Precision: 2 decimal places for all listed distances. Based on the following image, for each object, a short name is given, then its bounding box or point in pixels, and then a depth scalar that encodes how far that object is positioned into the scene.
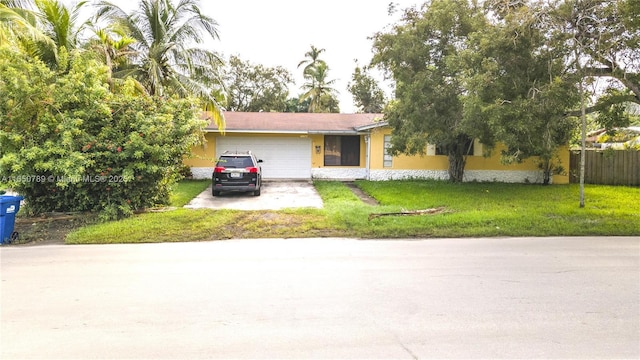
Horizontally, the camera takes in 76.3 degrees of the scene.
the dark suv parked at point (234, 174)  14.49
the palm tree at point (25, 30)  10.69
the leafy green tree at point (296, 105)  43.24
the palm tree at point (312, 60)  36.97
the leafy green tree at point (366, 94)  41.69
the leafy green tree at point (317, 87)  36.75
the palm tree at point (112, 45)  13.69
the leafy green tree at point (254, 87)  38.25
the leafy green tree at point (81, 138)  9.45
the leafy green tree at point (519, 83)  10.61
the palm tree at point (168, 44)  15.30
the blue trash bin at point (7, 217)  8.35
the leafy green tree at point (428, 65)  14.34
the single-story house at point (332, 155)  20.05
